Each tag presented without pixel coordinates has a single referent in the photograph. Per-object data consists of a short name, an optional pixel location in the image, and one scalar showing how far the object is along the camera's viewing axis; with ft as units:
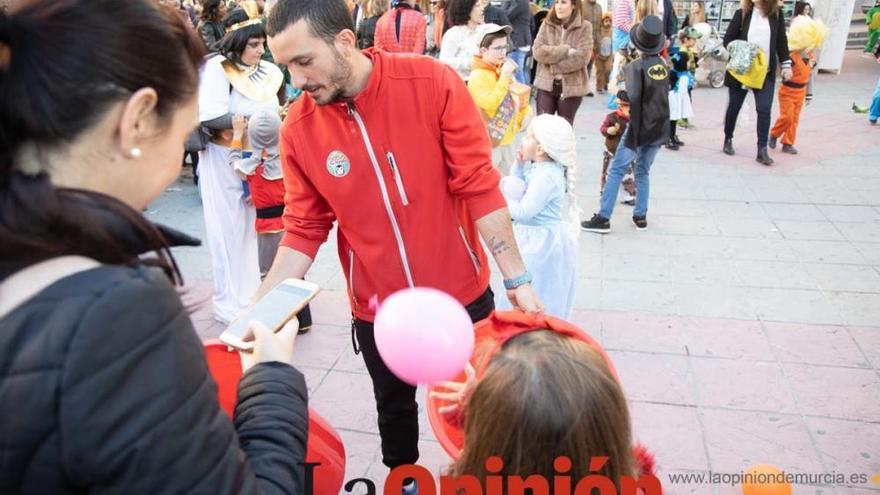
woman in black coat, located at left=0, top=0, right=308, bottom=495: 2.89
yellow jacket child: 17.94
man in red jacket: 7.18
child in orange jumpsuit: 24.98
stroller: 40.16
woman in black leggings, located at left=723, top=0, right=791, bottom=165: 23.97
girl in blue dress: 12.00
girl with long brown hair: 4.44
